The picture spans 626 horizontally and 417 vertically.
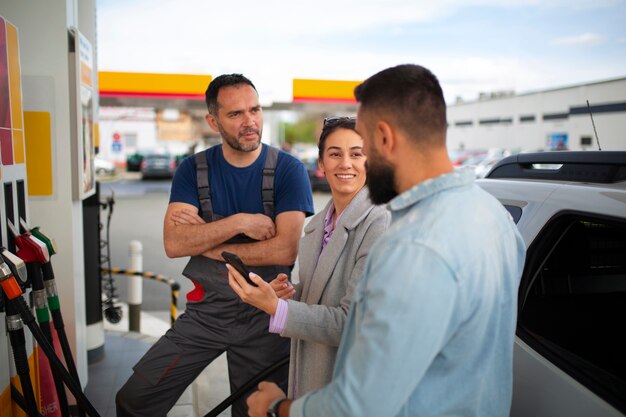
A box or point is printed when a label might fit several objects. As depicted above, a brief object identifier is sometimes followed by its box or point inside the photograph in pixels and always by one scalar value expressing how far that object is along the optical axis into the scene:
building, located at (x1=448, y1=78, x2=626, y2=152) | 29.17
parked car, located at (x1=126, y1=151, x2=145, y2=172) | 36.84
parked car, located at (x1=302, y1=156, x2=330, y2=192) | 22.81
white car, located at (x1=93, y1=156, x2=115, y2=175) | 32.75
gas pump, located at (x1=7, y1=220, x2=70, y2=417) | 2.58
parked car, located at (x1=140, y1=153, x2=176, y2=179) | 30.98
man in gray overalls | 2.81
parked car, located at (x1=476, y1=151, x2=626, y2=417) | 1.87
